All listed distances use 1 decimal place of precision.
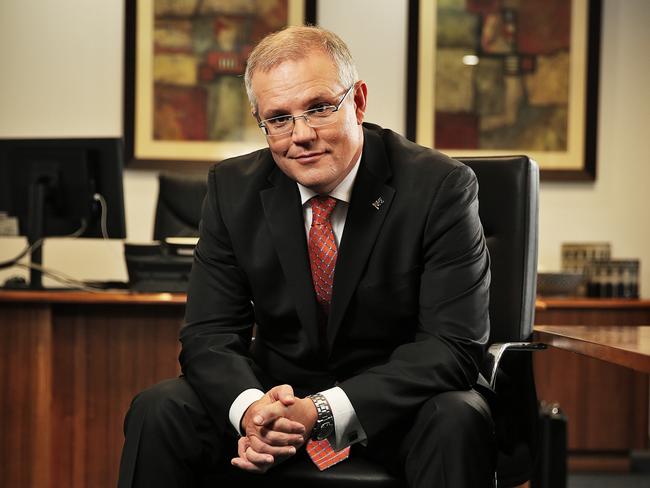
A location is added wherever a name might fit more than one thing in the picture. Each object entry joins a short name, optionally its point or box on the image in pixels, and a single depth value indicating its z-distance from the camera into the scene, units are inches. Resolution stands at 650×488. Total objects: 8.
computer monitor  132.0
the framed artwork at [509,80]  188.1
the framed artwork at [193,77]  186.5
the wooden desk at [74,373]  116.0
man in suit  66.6
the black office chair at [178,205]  157.1
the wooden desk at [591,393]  155.8
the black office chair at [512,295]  77.3
